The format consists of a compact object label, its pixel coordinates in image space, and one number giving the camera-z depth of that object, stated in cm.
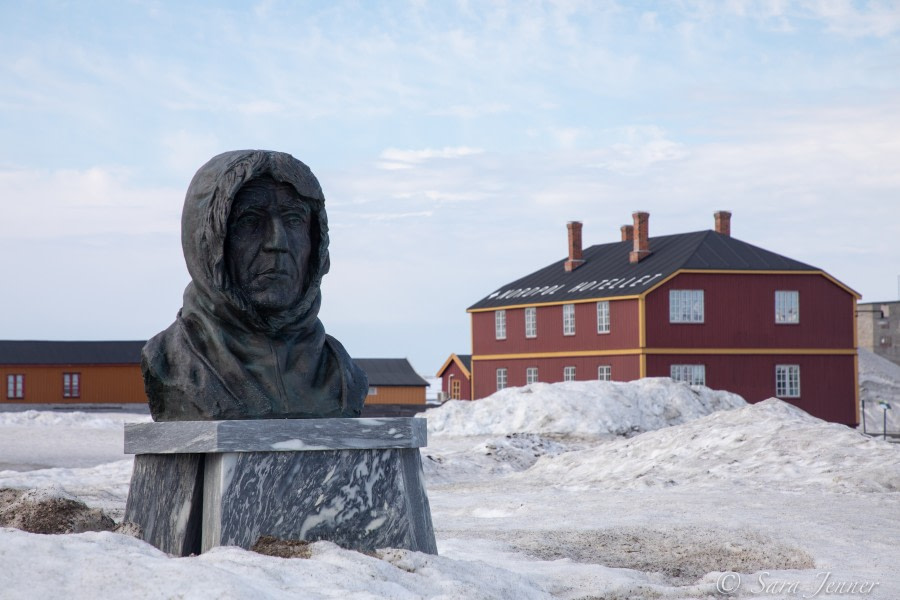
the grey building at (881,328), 7900
